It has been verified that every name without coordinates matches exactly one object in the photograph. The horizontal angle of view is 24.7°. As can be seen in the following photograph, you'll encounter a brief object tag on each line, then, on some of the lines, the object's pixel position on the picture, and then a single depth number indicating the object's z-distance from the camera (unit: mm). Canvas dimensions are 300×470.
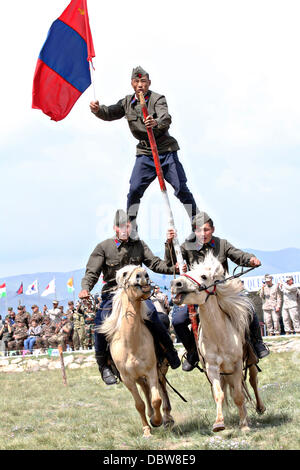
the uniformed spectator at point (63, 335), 25422
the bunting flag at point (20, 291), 42250
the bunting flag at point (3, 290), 40594
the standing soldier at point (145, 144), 9727
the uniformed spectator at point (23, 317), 27328
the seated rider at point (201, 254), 9555
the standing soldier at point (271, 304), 21984
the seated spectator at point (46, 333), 26125
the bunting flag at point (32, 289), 41656
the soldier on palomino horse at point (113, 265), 9698
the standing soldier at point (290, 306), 21234
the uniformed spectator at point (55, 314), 26422
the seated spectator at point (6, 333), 27875
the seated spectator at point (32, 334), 26516
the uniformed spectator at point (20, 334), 27266
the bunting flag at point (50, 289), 39688
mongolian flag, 10617
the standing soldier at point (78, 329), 24467
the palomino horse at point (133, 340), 8898
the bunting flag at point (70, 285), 39656
